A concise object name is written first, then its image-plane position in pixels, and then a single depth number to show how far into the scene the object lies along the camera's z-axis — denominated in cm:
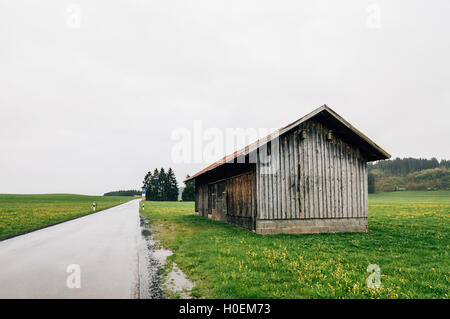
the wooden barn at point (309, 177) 1373
